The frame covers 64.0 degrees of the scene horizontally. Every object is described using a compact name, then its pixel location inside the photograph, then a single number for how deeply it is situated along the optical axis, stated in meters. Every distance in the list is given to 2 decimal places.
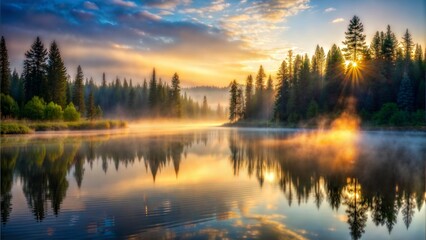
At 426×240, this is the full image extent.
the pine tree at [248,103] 113.31
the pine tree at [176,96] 130.00
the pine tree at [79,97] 83.88
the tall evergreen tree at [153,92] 128.25
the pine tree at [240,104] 118.06
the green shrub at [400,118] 60.28
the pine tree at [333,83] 73.81
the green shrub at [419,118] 59.26
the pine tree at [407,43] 93.54
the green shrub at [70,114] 63.75
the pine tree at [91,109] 84.94
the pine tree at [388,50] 76.62
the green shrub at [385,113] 61.53
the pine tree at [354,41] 74.69
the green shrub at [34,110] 57.41
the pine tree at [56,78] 70.62
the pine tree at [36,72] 70.06
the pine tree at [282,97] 90.88
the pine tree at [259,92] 112.56
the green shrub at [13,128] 42.56
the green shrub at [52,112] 59.75
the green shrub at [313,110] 75.59
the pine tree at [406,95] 62.94
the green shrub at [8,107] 54.66
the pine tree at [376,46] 81.76
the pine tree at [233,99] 117.25
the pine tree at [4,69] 67.88
